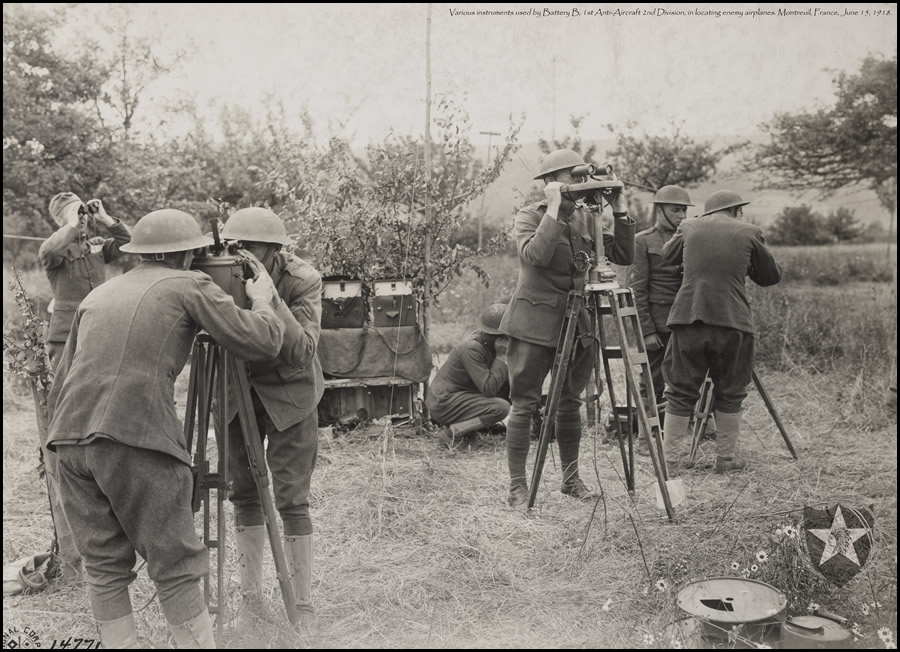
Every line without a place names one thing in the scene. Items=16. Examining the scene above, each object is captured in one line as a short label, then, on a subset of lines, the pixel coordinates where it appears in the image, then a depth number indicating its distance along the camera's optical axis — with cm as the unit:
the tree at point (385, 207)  716
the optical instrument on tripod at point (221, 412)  331
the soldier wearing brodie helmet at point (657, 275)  671
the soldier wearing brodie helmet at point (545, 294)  482
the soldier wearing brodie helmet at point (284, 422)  351
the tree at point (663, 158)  1280
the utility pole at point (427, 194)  701
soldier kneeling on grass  679
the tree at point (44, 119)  1143
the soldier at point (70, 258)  586
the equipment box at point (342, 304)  698
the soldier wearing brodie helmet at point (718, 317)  570
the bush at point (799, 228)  1192
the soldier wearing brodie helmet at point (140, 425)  291
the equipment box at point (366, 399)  707
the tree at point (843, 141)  791
